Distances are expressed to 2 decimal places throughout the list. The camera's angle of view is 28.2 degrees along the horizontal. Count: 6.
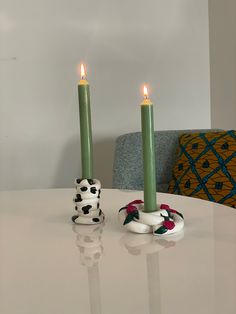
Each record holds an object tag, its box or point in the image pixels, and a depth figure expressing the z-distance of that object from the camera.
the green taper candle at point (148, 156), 0.65
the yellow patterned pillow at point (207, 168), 1.53
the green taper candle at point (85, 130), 0.75
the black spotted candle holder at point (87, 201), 0.74
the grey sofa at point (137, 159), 1.69
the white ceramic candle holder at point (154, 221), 0.67
